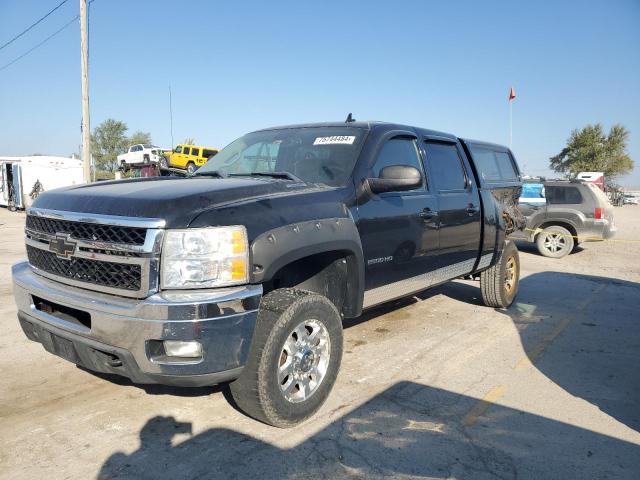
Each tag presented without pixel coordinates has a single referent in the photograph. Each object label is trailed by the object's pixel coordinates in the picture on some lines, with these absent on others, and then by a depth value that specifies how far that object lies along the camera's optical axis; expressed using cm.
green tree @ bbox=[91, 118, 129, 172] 6128
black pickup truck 253
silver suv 1130
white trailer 2212
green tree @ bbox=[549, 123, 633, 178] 4750
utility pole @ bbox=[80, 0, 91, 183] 1535
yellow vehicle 2825
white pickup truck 3234
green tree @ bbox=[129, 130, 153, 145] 6364
